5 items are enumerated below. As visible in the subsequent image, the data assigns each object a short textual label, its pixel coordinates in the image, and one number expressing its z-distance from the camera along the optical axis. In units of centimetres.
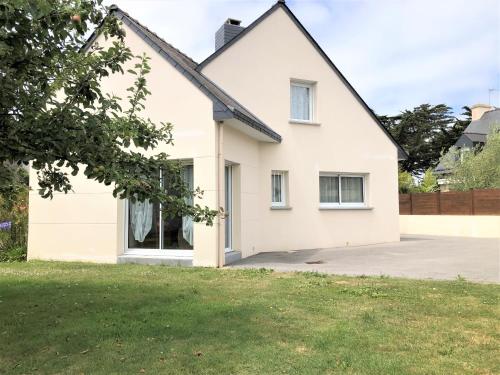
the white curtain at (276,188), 1438
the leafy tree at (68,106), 404
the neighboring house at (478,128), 3669
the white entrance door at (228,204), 1206
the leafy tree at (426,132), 5016
